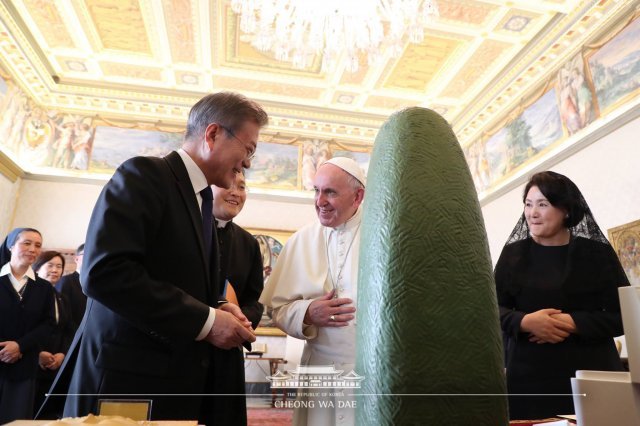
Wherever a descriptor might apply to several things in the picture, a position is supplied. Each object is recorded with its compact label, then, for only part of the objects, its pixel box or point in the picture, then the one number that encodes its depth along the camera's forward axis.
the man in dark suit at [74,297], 4.35
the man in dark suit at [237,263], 1.49
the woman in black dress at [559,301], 1.52
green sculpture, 0.54
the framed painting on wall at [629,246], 5.89
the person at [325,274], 1.83
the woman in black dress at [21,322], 3.44
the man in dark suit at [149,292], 1.16
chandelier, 5.59
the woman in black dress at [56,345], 3.94
